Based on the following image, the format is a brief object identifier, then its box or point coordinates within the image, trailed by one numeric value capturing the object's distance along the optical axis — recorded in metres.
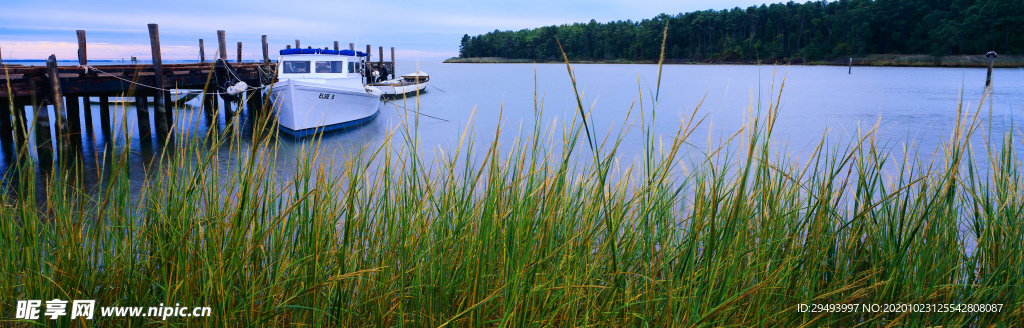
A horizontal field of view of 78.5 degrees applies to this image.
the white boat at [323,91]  16.81
